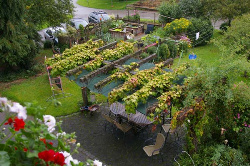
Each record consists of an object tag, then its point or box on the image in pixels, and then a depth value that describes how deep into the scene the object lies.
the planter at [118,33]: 16.56
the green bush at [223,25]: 17.16
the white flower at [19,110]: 2.05
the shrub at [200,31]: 15.57
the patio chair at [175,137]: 7.40
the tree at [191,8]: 17.00
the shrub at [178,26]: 15.31
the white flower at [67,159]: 2.17
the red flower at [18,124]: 1.98
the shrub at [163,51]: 13.02
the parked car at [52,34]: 15.89
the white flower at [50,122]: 2.35
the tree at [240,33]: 11.21
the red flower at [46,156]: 1.91
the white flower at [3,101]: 2.14
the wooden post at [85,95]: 8.90
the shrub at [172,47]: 13.77
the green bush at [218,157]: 5.55
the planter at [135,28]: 17.67
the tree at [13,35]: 10.92
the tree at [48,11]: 13.82
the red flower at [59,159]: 1.95
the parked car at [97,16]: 20.23
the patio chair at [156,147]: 6.49
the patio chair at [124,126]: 7.26
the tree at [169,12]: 17.34
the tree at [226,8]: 15.20
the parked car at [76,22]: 18.53
